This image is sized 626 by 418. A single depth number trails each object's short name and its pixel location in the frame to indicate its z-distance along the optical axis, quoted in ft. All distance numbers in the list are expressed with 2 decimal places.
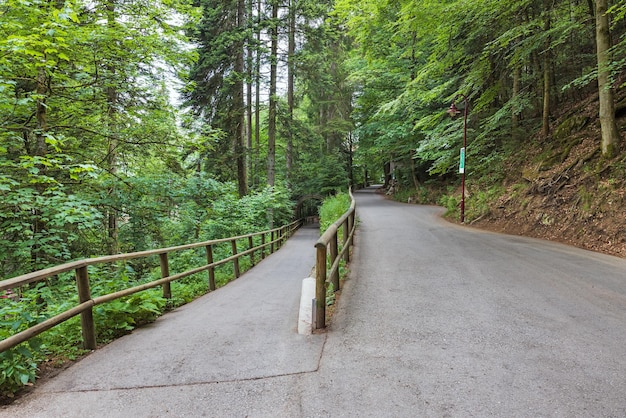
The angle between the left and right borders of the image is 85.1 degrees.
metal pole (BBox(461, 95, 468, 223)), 39.78
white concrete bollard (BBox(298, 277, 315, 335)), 10.98
